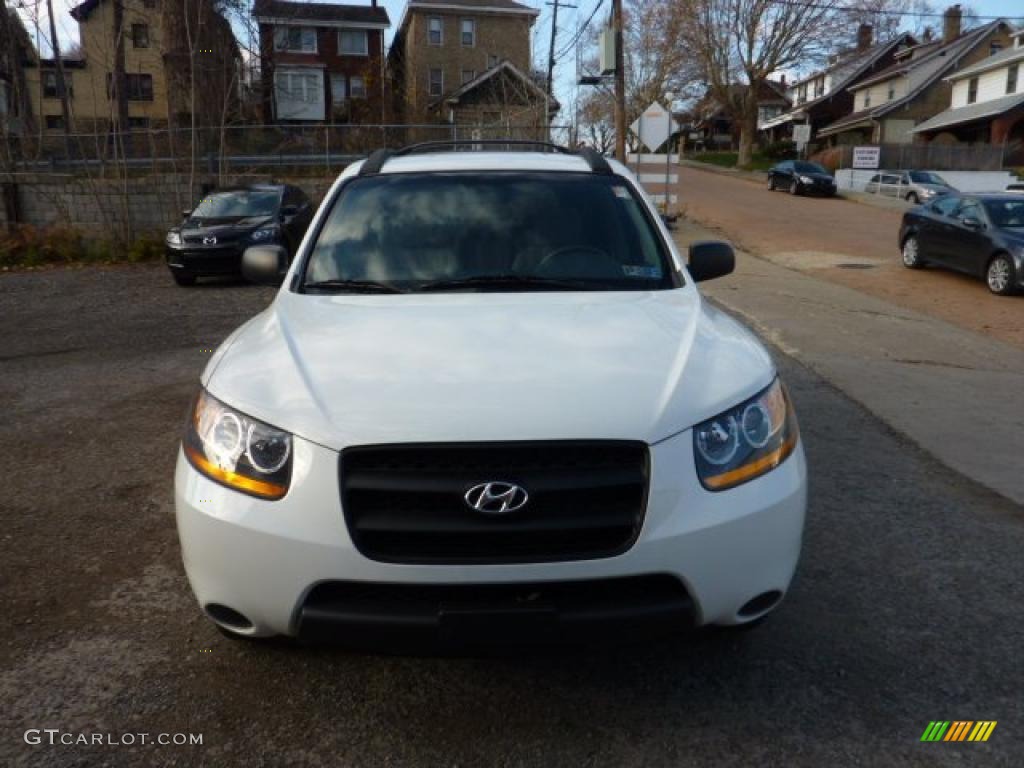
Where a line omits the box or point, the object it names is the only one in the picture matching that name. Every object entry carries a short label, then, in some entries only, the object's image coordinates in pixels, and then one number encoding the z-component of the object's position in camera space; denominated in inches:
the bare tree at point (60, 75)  753.3
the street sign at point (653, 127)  818.2
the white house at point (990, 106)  1827.0
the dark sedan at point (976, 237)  536.7
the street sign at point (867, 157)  1692.9
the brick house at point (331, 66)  1754.3
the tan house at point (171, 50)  818.2
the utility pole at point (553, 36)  1234.6
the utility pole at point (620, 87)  843.5
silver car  1259.8
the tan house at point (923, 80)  2223.2
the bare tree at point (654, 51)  2047.2
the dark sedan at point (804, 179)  1380.4
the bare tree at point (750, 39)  2174.0
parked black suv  550.3
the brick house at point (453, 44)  1820.9
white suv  93.0
